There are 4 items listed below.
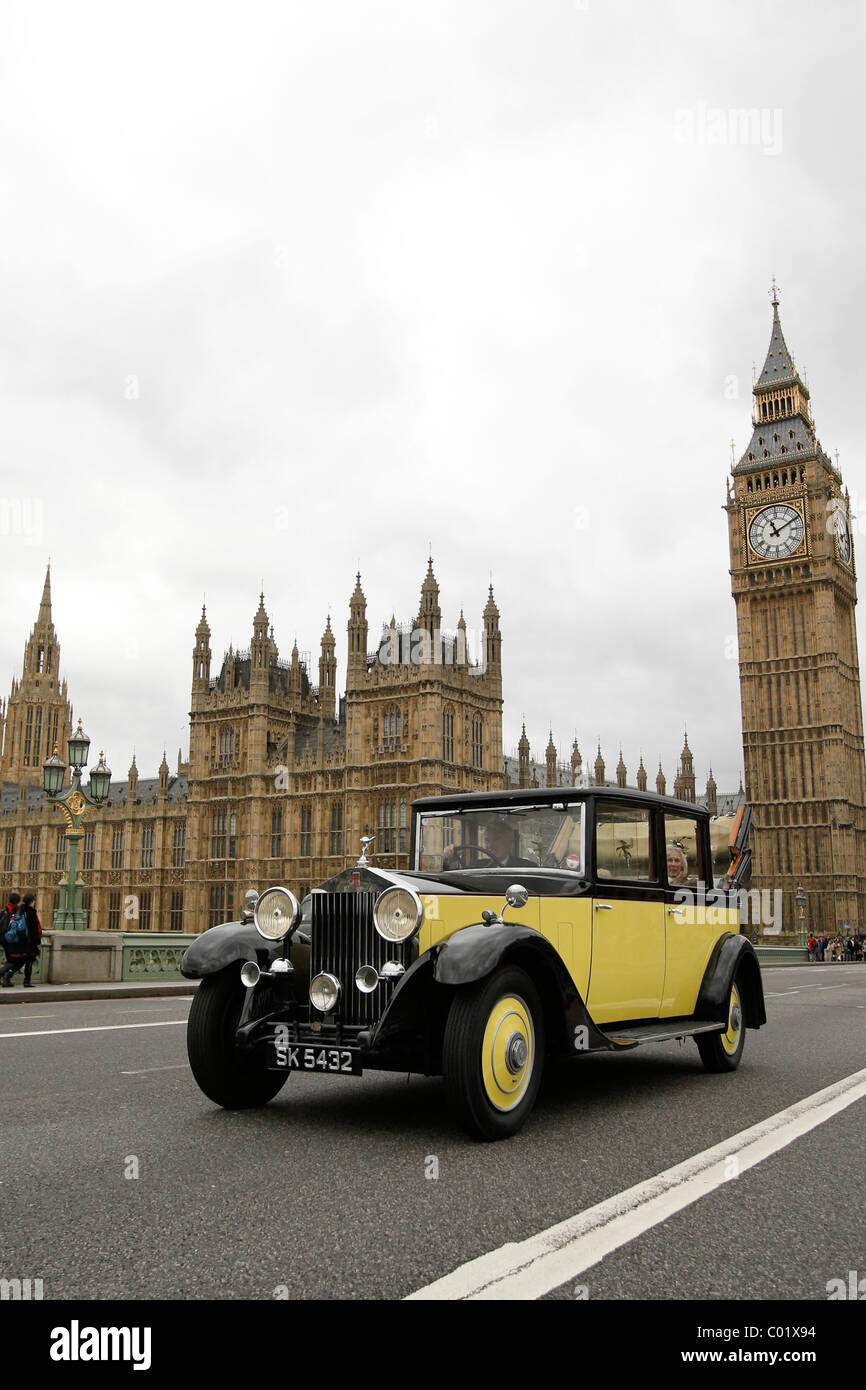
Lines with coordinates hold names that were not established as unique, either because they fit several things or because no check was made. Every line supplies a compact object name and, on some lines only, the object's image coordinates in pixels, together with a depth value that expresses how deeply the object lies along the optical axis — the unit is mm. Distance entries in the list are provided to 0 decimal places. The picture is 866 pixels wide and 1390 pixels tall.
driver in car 6656
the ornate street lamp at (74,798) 20703
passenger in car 7570
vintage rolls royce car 5129
